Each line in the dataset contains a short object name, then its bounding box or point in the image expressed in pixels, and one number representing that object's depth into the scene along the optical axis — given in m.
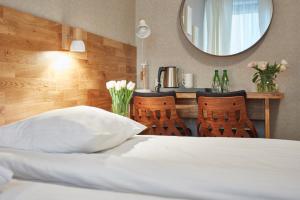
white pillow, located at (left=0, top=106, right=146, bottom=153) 1.28
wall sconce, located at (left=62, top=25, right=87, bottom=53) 2.13
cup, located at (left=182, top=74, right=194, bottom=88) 3.25
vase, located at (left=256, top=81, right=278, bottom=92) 2.80
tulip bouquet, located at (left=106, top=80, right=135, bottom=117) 2.36
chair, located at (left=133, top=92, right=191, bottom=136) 2.50
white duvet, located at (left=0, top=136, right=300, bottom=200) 0.89
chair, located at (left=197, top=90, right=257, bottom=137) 2.35
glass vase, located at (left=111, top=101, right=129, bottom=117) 2.37
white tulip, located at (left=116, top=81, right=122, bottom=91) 2.36
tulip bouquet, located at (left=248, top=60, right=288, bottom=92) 2.78
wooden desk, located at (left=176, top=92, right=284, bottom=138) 2.59
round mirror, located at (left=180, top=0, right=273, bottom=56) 3.04
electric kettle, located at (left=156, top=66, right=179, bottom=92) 3.27
